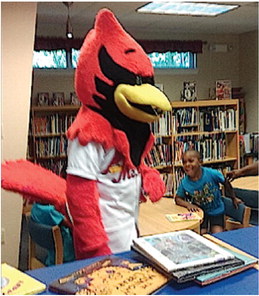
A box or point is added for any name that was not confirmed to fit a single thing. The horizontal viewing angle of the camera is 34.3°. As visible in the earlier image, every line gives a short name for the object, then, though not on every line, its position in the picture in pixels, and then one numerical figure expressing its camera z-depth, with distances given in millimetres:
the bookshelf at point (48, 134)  4695
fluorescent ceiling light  4074
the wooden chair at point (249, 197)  3031
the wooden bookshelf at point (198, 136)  5008
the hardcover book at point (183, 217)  2510
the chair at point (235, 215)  2713
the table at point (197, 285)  875
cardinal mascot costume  1376
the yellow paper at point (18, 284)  857
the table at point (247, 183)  3510
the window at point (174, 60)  5582
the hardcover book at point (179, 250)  921
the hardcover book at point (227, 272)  894
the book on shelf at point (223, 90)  5676
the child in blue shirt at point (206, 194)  3041
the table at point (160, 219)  2385
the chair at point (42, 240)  2150
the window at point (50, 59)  4918
